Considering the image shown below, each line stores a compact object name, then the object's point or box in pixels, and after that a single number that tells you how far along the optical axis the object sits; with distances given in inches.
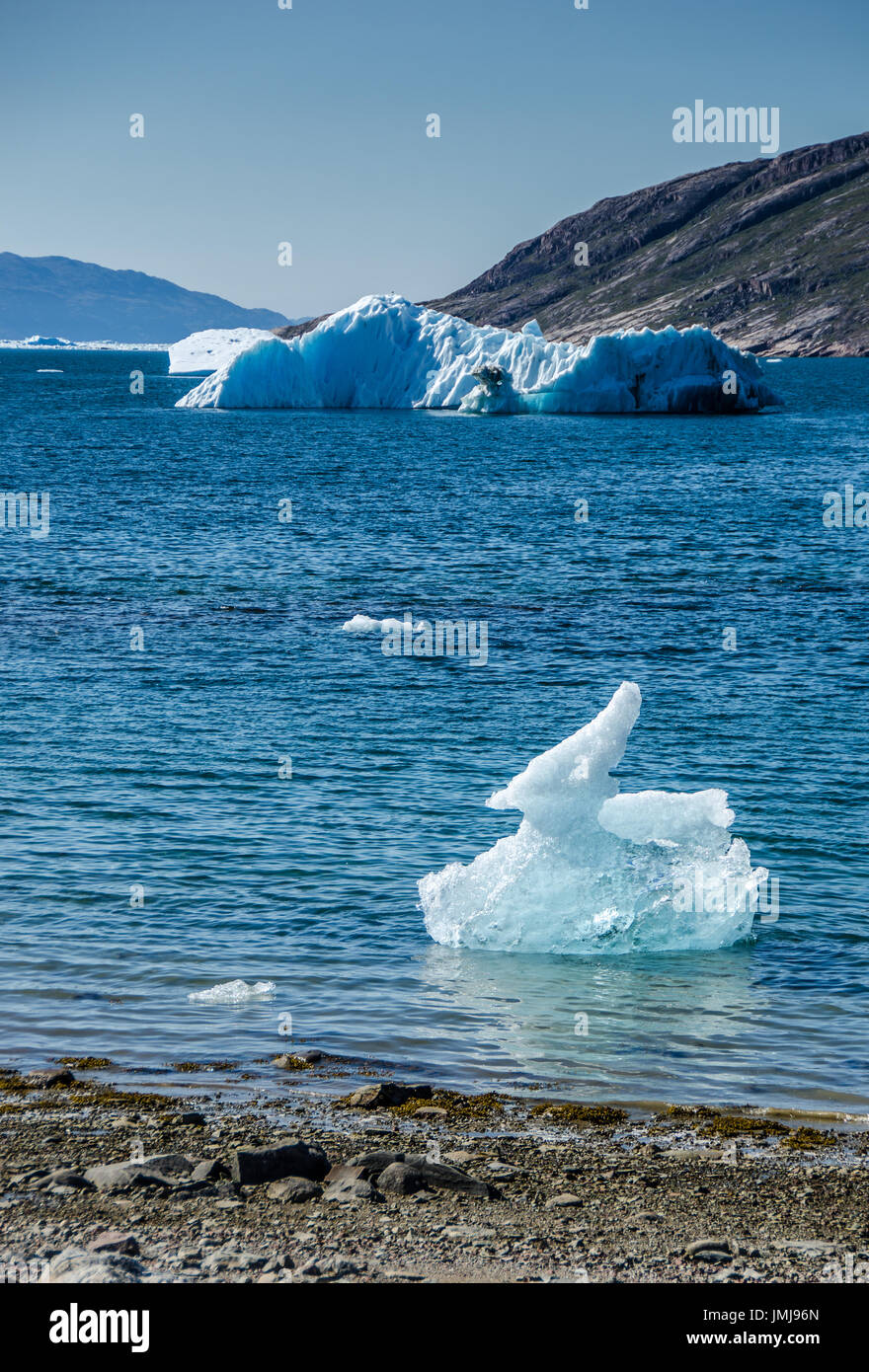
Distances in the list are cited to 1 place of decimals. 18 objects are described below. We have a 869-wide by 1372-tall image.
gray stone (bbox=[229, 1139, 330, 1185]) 673.6
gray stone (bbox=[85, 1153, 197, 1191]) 669.9
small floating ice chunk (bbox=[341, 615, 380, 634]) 2410.2
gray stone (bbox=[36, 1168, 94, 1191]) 671.1
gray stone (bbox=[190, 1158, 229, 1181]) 684.1
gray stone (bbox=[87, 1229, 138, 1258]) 580.1
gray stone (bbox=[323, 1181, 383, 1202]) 658.2
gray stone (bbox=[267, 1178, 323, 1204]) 655.1
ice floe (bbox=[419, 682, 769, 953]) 1168.2
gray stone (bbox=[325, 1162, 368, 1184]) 681.0
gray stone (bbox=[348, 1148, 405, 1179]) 692.1
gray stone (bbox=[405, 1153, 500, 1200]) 670.5
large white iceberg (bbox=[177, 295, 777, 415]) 6899.6
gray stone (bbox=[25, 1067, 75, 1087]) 842.8
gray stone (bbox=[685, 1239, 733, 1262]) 597.0
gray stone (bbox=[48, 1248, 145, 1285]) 543.2
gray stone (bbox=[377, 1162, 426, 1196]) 672.4
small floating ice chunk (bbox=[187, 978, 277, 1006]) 1015.0
